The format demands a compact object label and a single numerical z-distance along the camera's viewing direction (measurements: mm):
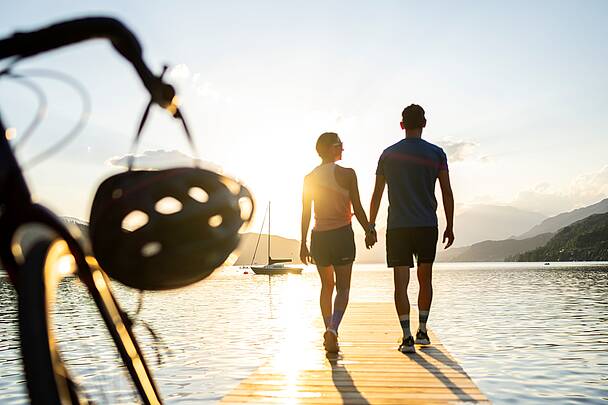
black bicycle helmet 1200
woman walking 7059
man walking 7195
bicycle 1087
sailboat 116631
